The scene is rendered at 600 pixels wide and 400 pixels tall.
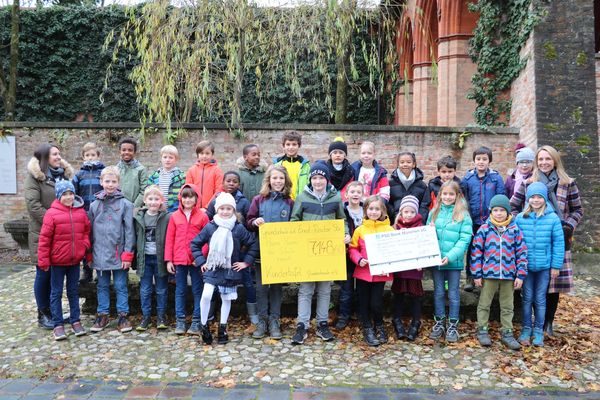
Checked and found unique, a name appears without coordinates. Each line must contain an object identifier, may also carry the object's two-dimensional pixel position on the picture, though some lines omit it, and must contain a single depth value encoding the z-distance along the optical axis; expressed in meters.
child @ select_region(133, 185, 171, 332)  5.06
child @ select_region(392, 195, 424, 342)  4.84
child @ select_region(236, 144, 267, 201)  5.68
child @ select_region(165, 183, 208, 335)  4.91
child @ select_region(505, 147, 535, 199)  5.43
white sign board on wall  10.79
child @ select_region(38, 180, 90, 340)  4.77
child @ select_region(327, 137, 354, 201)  5.45
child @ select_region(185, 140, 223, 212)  5.75
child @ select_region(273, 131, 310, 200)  5.59
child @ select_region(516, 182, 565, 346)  4.68
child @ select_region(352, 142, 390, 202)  5.42
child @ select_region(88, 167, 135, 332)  5.02
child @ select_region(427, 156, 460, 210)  5.42
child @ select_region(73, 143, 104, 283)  5.69
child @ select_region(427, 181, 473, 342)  4.75
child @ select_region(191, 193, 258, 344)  4.66
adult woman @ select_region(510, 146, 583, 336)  4.96
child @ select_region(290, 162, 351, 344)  4.84
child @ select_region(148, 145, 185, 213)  5.56
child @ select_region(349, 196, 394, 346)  4.77
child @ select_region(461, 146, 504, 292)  5.64
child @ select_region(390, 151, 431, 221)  5.41
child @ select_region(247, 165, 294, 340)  4.94
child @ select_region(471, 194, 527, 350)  4.63
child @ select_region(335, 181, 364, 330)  4.98
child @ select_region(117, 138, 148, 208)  5.70
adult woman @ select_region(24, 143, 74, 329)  5.25
